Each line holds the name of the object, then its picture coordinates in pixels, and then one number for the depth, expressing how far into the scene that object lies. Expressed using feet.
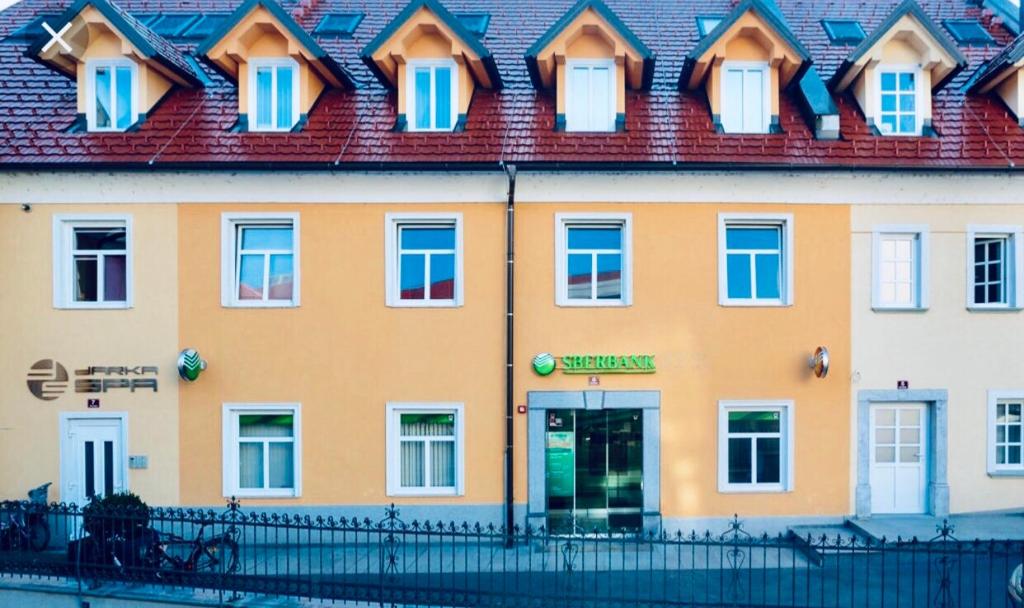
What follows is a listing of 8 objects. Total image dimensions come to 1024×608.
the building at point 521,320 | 40.19
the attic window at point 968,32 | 49.06
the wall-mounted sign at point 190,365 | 39.14
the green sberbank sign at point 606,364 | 39.93
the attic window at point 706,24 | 50.85
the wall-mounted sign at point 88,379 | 40.22
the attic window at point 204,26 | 51.47
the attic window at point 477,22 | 50.39
